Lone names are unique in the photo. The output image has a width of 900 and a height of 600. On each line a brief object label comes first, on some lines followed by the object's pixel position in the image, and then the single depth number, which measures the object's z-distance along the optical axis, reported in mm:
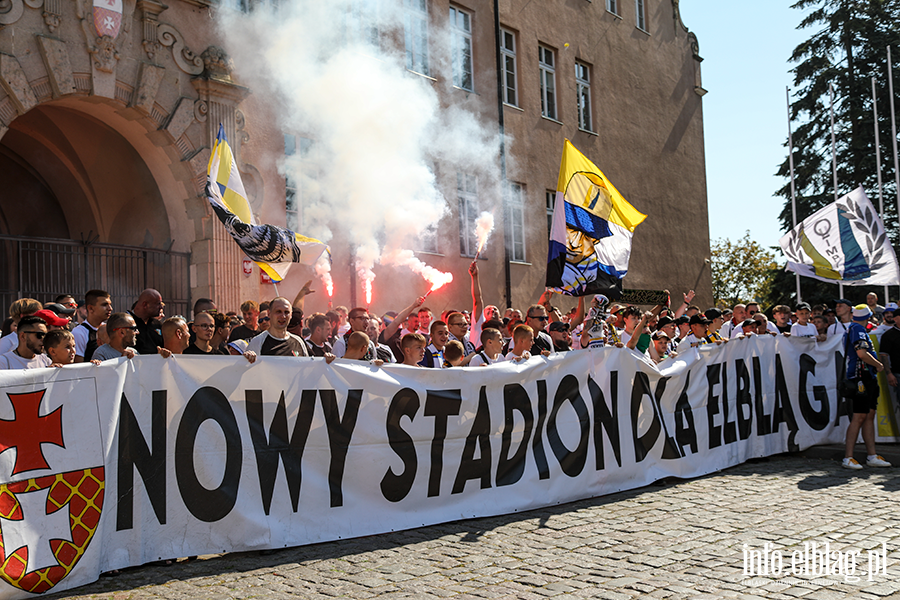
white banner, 4895
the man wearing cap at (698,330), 10025
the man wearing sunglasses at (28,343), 5514
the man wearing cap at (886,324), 10643
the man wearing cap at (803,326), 11805
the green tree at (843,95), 32062
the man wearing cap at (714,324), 10555
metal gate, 11797
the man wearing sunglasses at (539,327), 8992
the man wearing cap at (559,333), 9297
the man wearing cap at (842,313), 10367
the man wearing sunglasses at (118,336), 5711
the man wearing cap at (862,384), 8953
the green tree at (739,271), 50938
